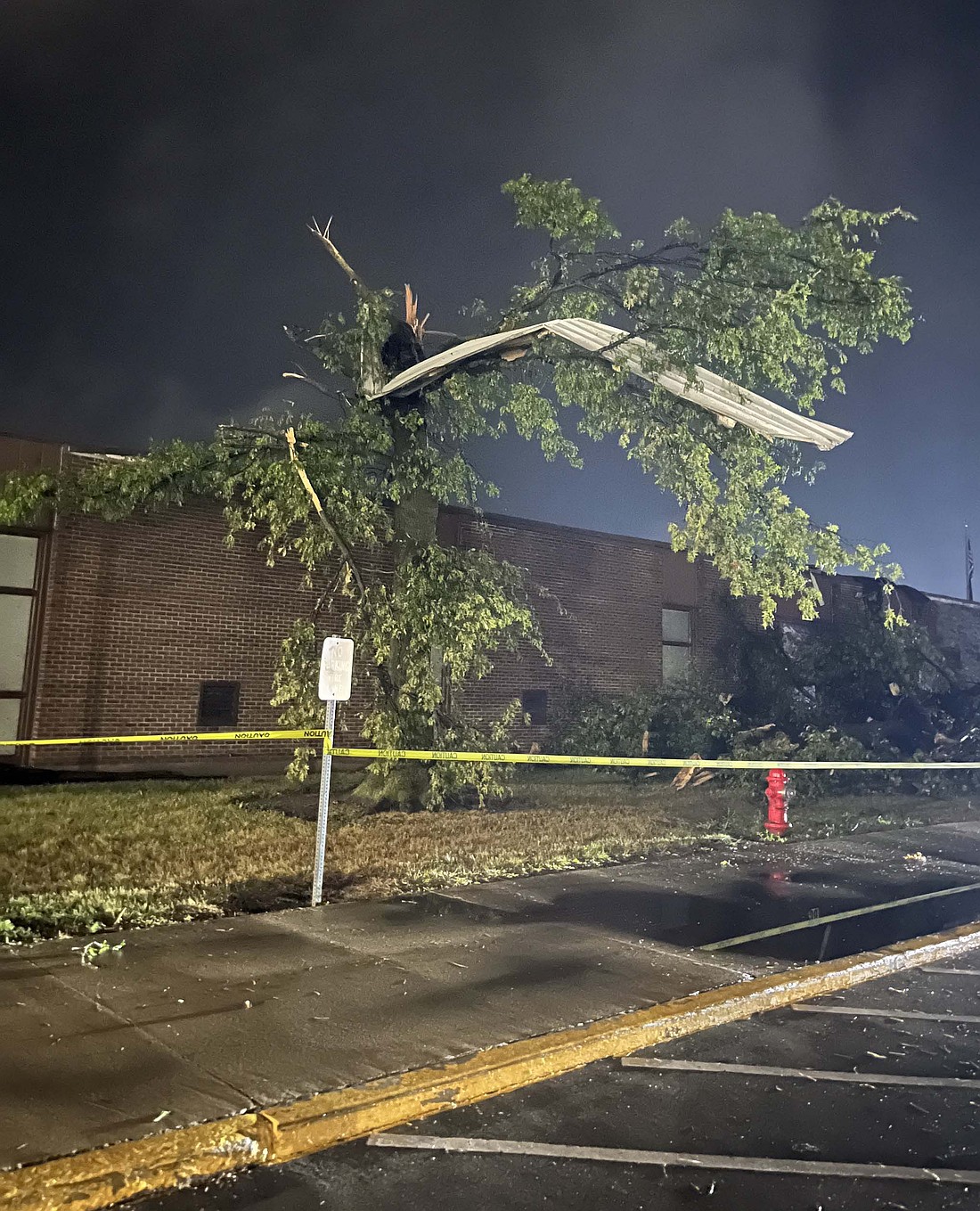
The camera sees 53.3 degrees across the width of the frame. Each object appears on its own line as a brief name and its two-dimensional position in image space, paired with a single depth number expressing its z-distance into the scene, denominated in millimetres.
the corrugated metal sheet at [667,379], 10781
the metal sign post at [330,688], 7137
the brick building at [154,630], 14398
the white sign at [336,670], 7262
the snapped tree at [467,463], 10898
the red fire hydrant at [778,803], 11438
